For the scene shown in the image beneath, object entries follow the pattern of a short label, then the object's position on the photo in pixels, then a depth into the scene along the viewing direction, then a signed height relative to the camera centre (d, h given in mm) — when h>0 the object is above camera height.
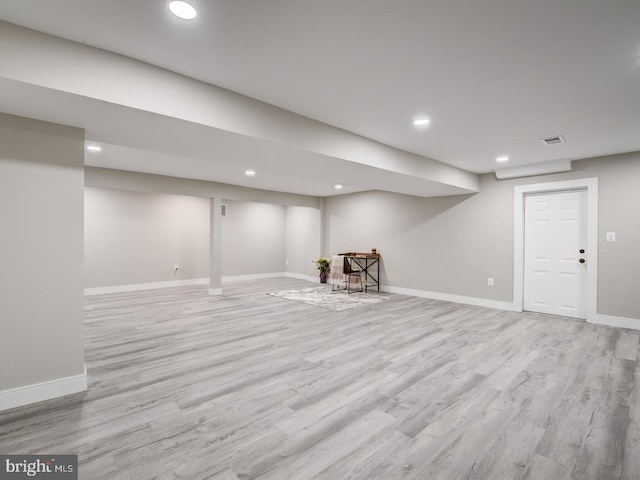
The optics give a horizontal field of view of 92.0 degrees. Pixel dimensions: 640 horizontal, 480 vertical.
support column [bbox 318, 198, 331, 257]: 8672 +275
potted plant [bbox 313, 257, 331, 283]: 8242 -734
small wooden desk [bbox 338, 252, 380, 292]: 7142 -578
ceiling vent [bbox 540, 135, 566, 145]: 3592 +1230
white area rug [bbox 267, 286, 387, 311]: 5648 -1172
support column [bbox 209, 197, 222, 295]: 6586 -230
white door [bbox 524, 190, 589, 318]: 4688 -162
